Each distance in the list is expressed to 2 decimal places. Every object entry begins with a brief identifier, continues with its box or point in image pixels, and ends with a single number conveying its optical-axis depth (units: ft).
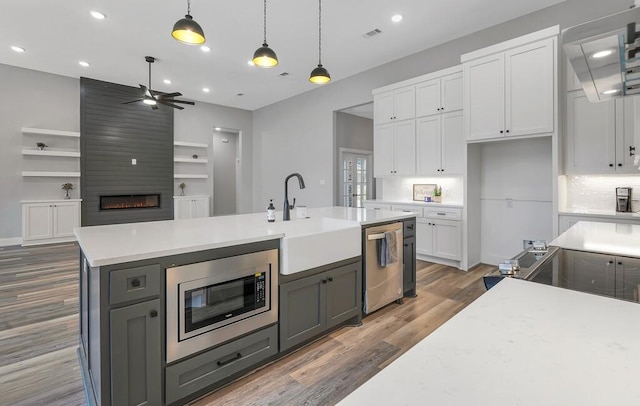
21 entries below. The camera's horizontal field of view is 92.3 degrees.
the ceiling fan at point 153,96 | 16.47
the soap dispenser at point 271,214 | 8.78
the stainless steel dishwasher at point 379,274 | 9.07
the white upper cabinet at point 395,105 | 16.31
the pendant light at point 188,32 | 8.38
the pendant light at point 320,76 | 10.81
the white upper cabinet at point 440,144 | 14.75
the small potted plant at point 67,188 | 20.52
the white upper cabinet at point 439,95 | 14.61
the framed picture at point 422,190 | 16.75
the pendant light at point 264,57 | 9.41
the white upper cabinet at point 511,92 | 11.63
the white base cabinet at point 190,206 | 25.09
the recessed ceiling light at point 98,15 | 13.20
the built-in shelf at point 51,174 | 19.40
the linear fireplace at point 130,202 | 22.06
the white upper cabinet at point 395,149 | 16.51
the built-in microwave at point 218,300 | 5.43
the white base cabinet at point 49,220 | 18.81
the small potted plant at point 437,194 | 16.22
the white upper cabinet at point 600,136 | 10.52
